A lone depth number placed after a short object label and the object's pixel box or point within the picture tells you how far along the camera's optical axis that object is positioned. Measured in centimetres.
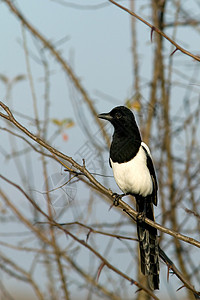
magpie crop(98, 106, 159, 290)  814
